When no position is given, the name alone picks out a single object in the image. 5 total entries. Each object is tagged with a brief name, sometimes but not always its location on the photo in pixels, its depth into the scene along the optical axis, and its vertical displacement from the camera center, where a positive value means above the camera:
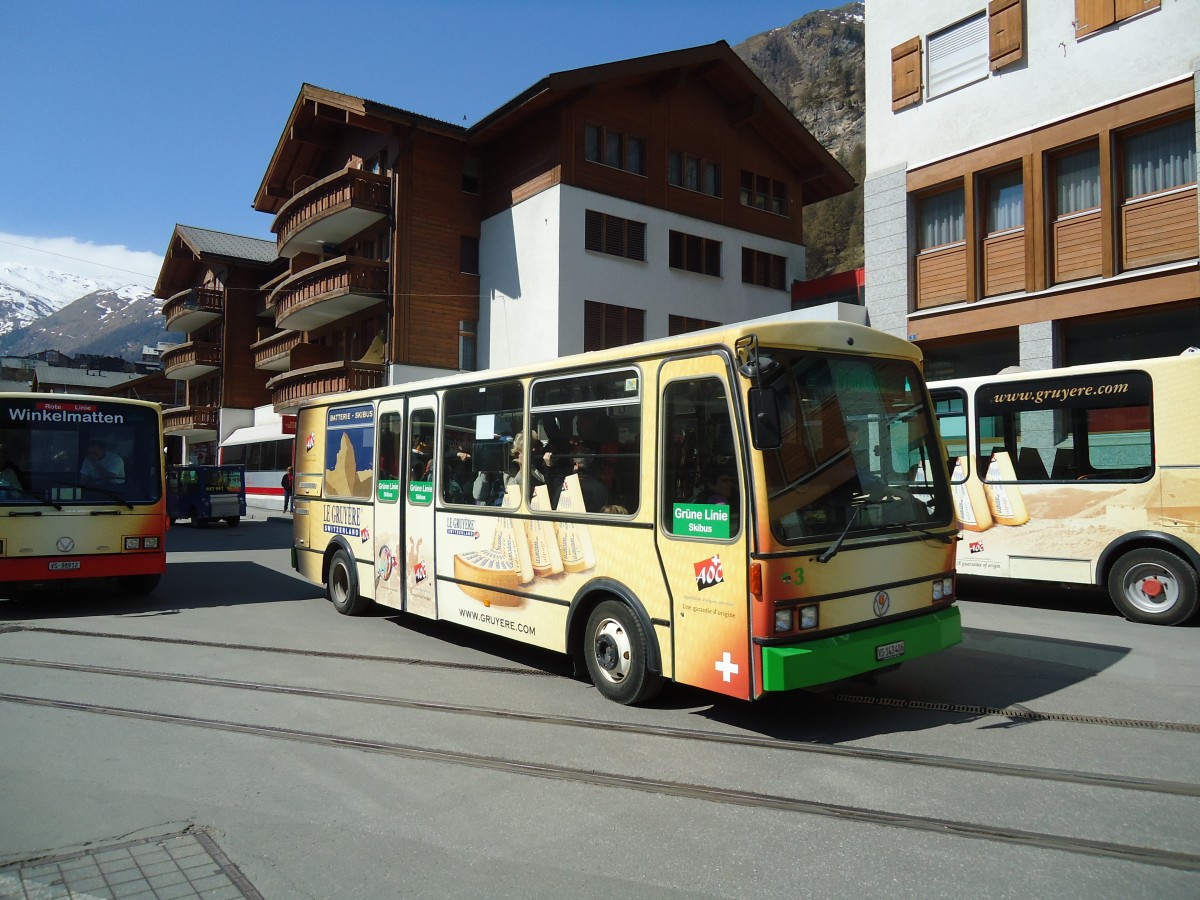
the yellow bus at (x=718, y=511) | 5.46 -0.27
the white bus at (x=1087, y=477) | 9.54 -0.05
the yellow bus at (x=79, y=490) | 10.62 -0.21
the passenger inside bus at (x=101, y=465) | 11.20 +0.10
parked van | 27.41 -0.63
